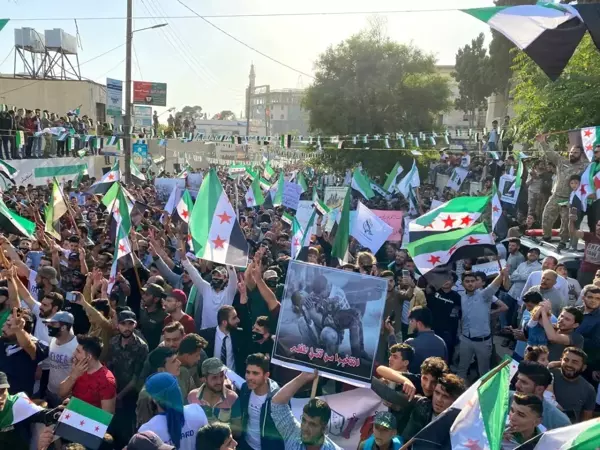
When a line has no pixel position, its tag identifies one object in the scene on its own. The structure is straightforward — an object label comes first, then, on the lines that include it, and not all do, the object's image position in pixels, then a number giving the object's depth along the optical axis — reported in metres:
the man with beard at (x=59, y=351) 4.83
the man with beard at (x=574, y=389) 4.59
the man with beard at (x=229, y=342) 5.42
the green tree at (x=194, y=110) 117.84
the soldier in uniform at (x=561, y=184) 10.26
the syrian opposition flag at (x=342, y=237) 7.82
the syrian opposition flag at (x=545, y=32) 6.00
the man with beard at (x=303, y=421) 3.64
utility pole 20.03
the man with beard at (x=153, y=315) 5.98
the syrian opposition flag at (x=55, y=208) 9.38
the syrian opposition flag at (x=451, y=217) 7.64
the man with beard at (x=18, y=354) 4.77
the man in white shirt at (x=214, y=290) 6.43
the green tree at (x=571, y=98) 14.70
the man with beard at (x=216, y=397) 4.14
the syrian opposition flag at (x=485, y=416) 3.12
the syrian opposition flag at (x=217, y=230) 6.77
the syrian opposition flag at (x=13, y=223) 8.05
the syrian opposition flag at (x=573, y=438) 2.77
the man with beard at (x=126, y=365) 4.81
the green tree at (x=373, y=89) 34.28
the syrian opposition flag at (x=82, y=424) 3.56
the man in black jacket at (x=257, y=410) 3.98
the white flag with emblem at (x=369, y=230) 8.78
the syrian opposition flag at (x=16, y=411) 3.93
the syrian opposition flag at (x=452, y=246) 7.19
